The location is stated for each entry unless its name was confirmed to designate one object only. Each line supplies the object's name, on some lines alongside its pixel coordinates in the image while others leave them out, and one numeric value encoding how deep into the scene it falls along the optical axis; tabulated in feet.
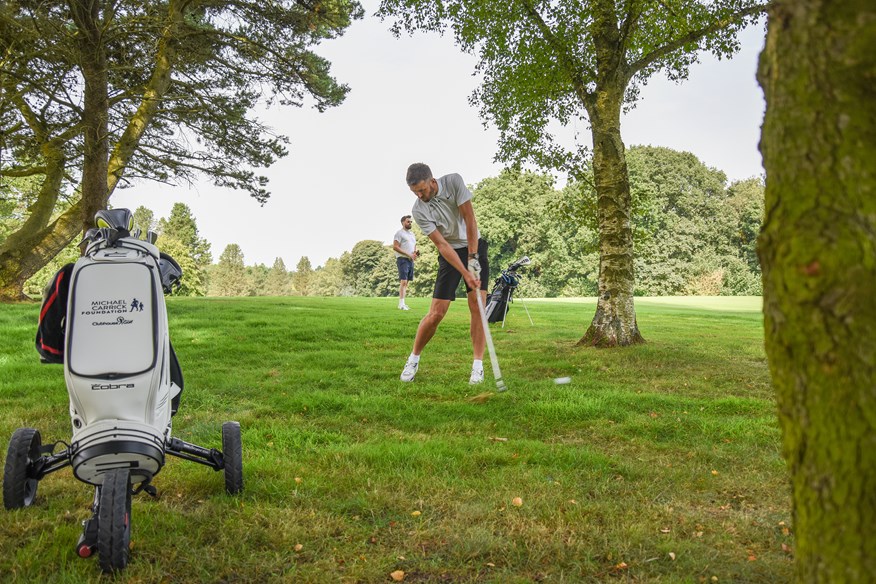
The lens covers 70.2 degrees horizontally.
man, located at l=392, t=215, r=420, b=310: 50.65
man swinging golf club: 20.99
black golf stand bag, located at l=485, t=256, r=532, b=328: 40.09
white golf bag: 8.82
